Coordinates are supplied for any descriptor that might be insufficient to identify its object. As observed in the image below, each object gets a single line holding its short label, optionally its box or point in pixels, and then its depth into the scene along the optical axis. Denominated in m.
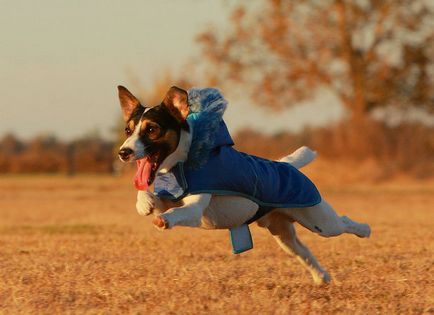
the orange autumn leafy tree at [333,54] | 70.50
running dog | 12.60
